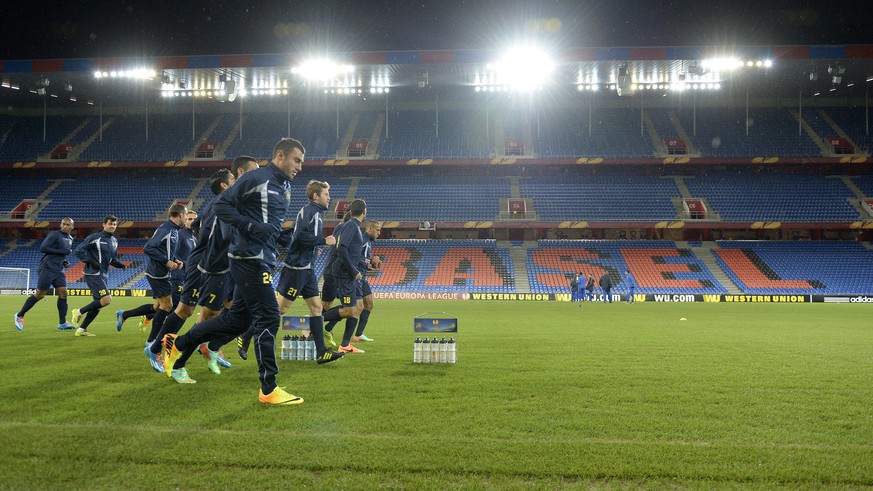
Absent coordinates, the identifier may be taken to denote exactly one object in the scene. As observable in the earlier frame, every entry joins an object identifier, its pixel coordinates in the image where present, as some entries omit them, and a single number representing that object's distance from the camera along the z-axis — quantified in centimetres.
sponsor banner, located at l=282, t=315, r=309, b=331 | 933
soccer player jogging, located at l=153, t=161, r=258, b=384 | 736
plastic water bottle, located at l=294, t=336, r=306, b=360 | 905
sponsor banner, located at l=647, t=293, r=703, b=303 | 3778
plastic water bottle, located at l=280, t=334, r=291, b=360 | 902
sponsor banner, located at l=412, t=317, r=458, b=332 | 893
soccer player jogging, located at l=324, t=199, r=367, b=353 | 977
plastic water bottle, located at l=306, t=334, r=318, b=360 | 910
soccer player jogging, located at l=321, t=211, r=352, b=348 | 1036
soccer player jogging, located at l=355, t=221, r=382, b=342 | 1138
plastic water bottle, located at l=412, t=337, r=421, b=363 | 860
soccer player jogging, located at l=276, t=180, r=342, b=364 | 841
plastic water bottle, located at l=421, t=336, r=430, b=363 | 859
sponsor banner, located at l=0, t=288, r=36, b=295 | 3892
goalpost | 3959
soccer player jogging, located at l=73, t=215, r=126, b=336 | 1269
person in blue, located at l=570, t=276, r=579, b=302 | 3594
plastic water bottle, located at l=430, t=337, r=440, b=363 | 858
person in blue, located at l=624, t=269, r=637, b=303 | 3469
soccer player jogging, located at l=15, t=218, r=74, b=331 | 1337
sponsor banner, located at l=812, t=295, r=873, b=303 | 3672
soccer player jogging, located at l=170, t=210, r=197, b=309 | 1003
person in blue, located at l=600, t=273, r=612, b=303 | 3434
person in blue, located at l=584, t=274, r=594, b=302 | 3561
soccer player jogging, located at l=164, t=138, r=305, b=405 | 585
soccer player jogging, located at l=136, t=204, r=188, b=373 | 959
